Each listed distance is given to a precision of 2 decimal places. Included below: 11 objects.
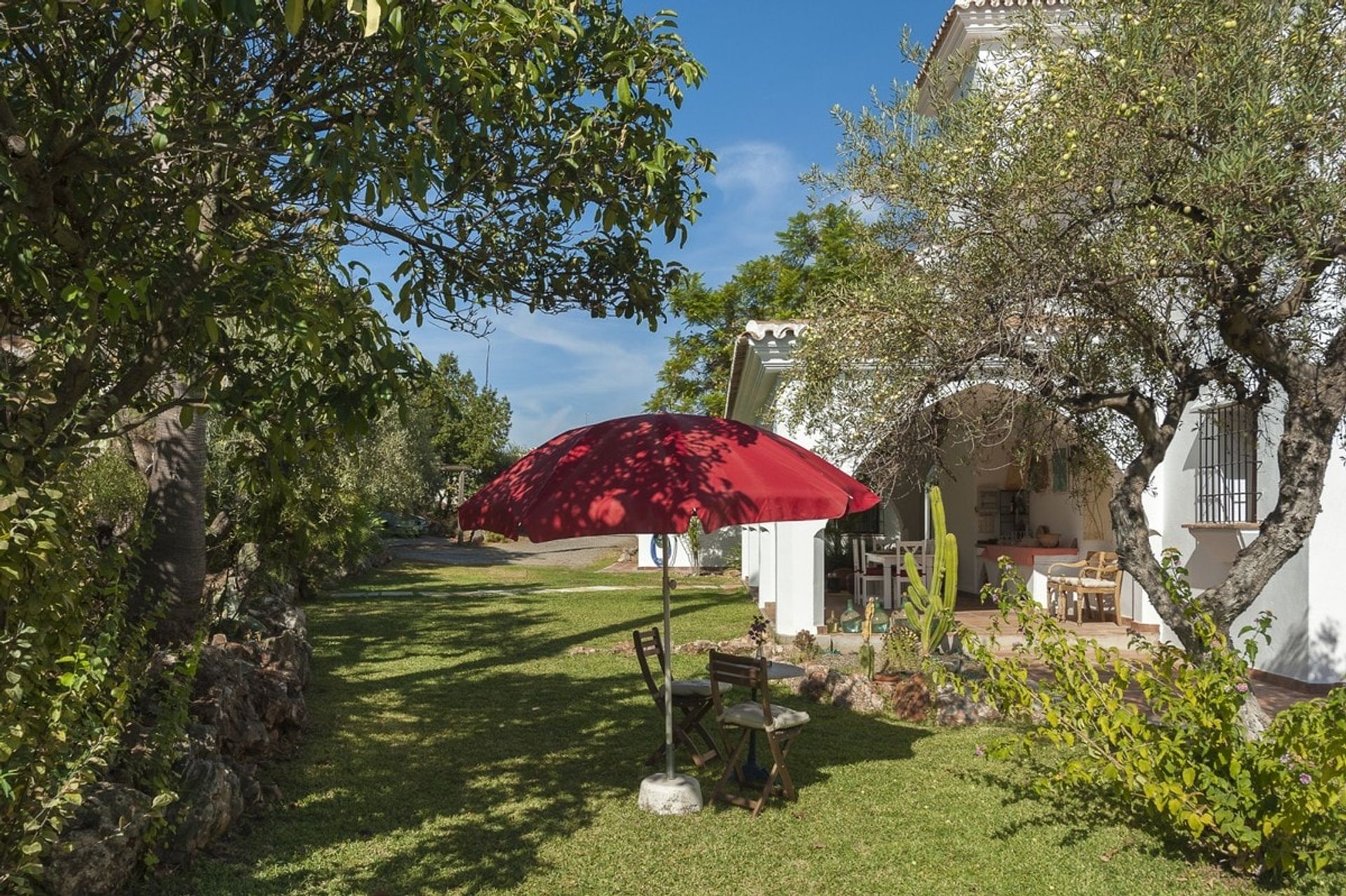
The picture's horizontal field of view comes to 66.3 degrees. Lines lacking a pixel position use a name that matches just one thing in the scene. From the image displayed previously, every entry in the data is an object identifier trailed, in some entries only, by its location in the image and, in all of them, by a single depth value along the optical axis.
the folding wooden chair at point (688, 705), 6.71
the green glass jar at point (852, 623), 12.30
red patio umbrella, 5.21
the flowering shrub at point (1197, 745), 4.35
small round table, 6.48
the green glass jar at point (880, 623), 11.94
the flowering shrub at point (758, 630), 7.87
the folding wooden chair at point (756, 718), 5.82
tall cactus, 10.02
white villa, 8.81
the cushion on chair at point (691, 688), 6.82
